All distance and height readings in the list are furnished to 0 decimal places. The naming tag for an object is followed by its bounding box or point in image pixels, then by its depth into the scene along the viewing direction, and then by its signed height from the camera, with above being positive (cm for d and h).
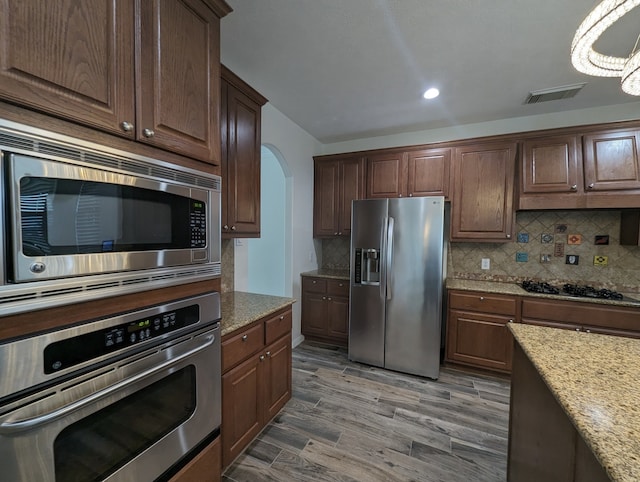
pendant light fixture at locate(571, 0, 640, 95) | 95 +81
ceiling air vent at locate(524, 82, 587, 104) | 228 +129
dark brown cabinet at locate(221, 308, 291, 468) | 153 -95
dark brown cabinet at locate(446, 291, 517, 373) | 264 -95
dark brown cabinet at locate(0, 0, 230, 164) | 72 +57
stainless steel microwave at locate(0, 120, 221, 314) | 70 +5
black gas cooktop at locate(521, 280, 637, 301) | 243 -51
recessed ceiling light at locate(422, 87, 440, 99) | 237 +131
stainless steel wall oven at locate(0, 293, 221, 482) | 71 -54
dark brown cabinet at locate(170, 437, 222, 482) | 118 -110
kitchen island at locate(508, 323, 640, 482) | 68 -50
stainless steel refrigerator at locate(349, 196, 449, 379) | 265 -49
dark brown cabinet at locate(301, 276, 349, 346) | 328 -94
